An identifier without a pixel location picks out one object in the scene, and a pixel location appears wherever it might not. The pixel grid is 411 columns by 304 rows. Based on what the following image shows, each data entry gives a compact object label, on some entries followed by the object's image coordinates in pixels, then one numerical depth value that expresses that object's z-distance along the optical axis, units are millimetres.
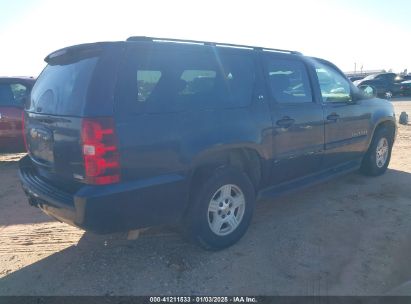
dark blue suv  2635
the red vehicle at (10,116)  6477
